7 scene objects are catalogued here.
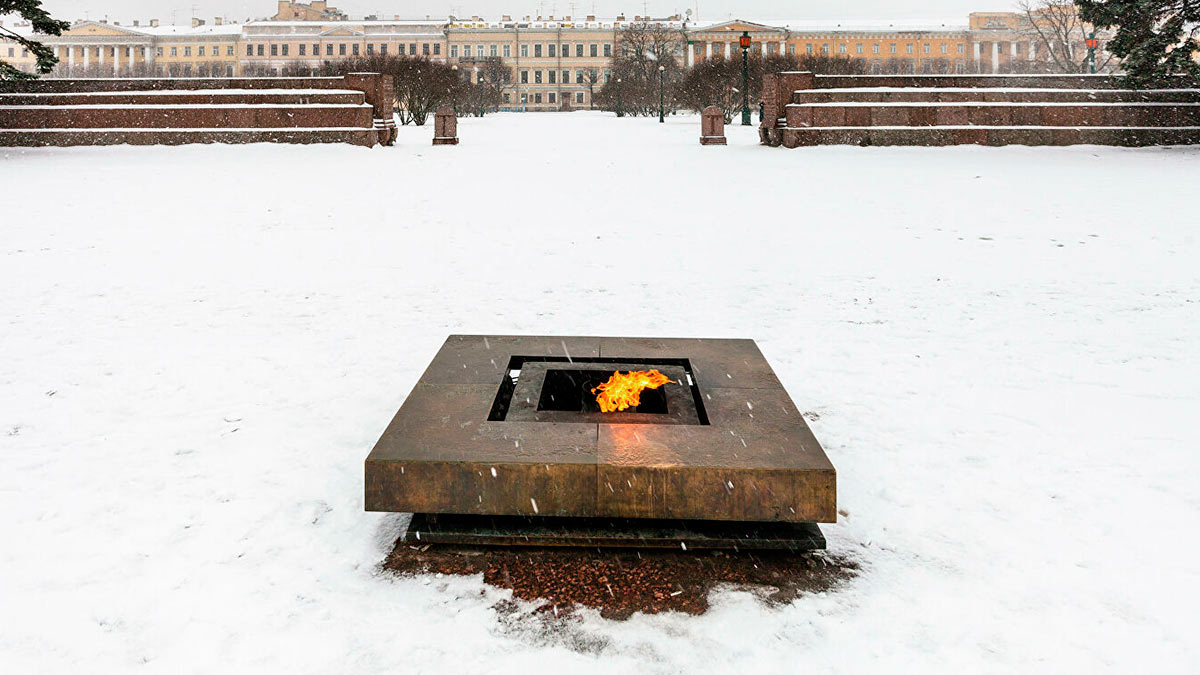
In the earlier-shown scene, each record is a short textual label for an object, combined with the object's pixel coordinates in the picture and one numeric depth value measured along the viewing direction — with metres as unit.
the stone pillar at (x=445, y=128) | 23.20
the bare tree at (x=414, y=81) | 34.78
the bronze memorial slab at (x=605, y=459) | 2.79
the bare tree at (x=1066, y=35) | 42.44
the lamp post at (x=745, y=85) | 28.88
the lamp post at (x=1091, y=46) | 33.68
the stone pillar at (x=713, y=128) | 22.83
